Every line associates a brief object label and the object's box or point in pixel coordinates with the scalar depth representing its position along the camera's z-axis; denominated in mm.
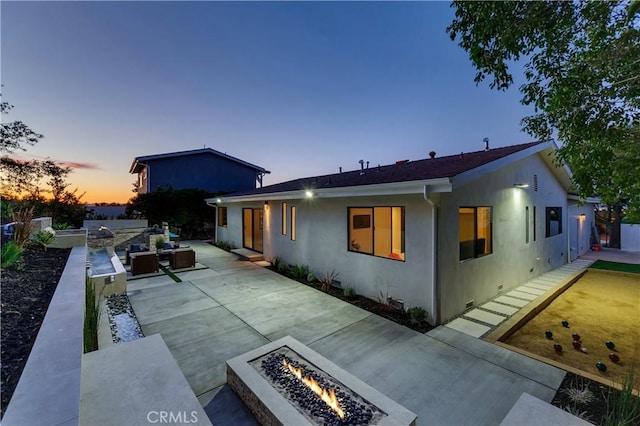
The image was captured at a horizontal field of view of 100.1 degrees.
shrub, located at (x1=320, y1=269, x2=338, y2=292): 7227
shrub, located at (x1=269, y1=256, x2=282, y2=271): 9583
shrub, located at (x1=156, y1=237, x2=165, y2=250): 11077
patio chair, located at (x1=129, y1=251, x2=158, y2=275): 8309
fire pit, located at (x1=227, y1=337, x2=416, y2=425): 2426
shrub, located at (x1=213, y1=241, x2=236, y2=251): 13913
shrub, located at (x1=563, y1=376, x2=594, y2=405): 3123
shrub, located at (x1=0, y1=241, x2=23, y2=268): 3613
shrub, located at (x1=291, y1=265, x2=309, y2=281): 8281
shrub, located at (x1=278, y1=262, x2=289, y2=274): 9135
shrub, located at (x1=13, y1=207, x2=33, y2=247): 5297
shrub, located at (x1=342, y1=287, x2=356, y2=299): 6566
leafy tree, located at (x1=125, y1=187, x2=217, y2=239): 16750
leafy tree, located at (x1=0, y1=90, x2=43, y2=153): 11352
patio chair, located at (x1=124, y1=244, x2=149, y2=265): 9883
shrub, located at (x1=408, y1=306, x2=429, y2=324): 5176
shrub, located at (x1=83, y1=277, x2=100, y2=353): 3587
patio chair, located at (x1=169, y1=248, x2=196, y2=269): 9172
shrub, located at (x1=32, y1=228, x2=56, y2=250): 6405
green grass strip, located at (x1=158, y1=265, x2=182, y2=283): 7992
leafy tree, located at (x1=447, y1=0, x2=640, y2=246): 4023
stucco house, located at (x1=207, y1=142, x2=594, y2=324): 5230
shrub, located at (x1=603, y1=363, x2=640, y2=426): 2439
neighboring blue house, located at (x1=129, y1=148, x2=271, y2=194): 18875
